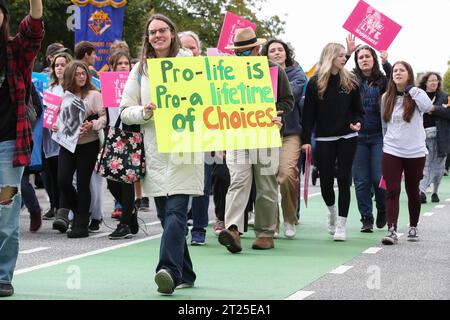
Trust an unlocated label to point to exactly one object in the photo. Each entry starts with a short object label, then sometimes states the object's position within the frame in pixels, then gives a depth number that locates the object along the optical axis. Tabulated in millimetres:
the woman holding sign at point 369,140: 11898
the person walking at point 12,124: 6938
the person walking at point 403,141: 10516
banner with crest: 19484
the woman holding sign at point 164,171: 6895
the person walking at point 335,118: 10633
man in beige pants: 9711
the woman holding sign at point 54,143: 11711
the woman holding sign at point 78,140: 10953
